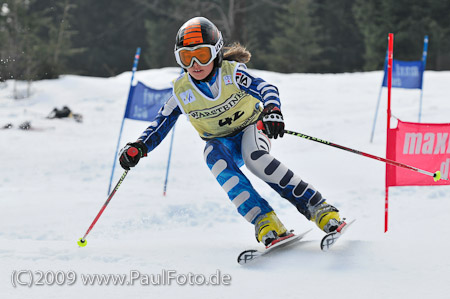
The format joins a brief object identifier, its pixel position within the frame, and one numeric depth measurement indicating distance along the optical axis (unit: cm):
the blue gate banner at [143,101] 1335
